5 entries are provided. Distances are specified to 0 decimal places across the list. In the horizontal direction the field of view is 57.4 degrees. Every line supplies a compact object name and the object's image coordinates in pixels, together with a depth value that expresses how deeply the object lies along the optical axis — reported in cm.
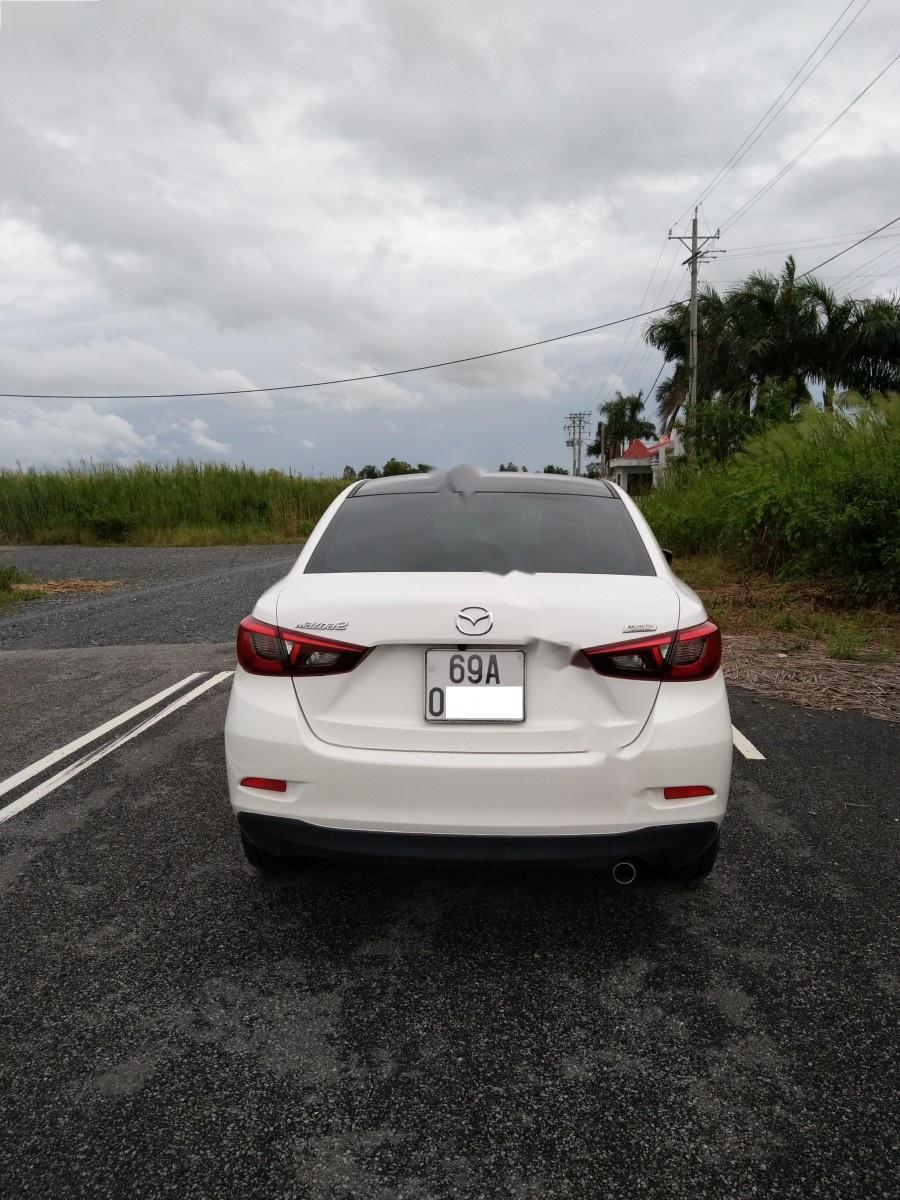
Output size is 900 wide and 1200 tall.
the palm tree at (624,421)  8606
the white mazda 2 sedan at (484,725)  233
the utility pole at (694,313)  3241
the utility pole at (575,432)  9606
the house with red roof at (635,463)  6969
